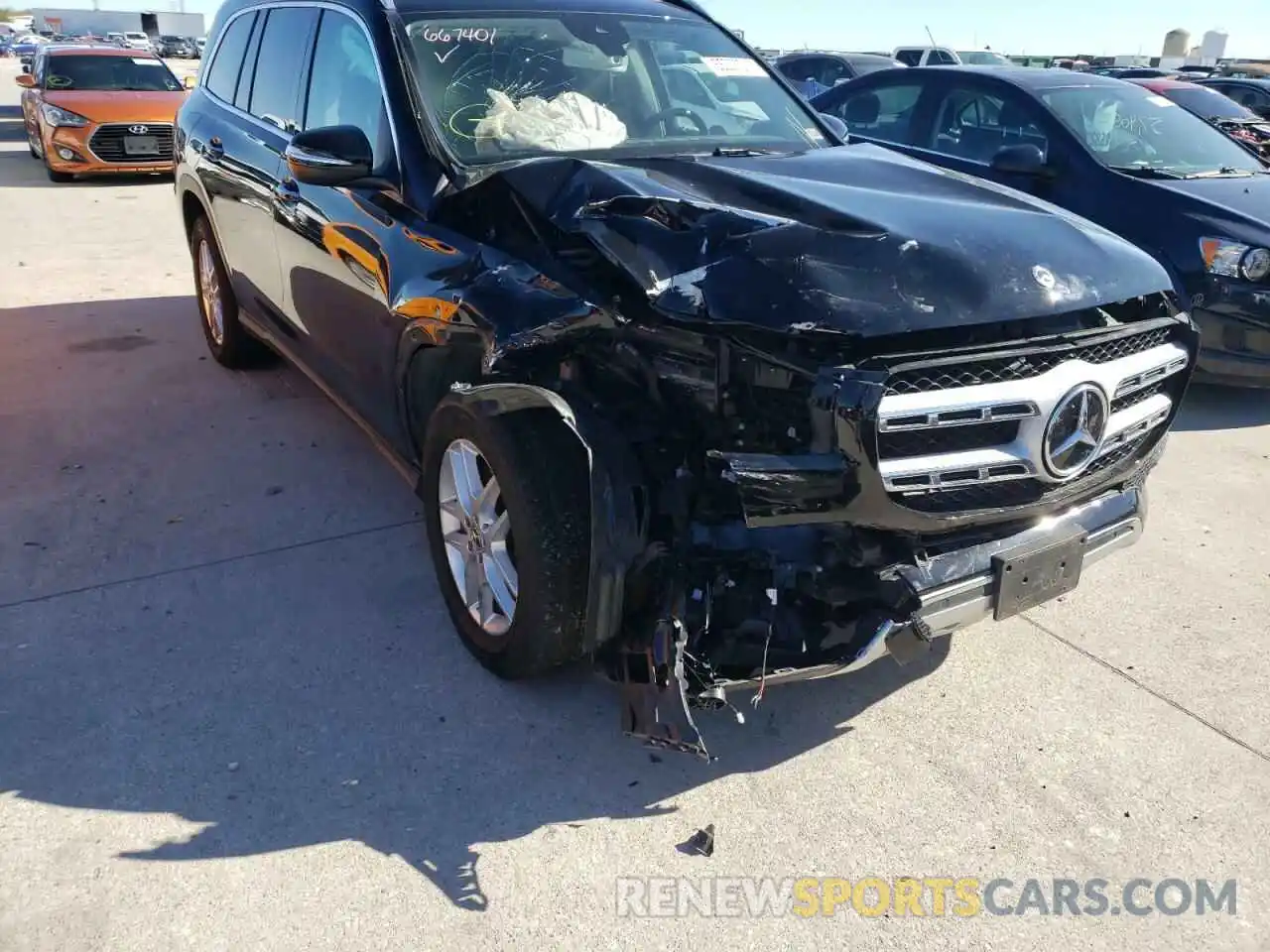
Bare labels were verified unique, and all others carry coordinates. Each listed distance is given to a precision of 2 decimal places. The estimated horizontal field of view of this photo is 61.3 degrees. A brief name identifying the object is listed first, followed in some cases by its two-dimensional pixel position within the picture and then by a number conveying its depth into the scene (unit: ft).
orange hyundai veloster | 42.98
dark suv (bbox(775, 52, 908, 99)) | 59.16
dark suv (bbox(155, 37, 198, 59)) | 202.28
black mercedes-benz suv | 8.54
